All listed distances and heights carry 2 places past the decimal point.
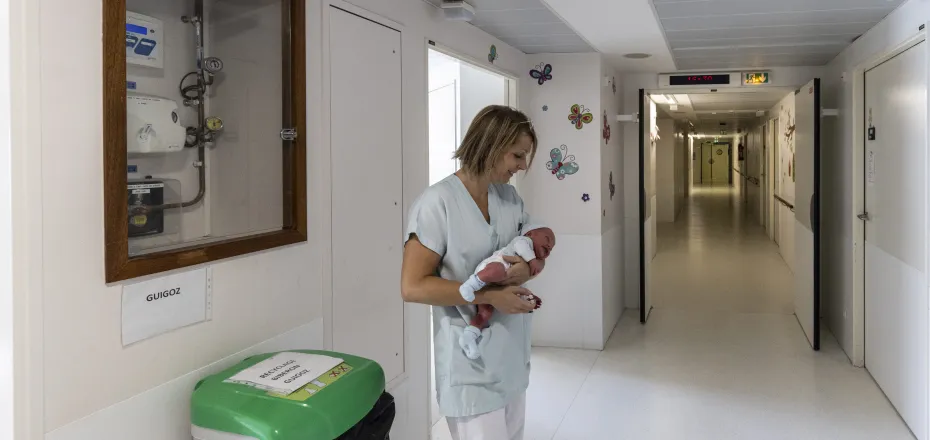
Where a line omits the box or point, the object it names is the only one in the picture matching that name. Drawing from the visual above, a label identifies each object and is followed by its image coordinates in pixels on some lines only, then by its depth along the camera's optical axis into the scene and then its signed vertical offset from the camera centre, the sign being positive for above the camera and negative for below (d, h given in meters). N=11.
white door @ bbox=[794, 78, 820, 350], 5.16 -0.05
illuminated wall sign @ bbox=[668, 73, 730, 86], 6.05 +1.09
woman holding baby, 1.88 -0.15
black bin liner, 1.73 -0.56
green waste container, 1.57 -0.48
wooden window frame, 1.54 +0.05
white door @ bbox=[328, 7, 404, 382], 2.59 +0.07
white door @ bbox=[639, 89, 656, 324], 5.82 +0.14
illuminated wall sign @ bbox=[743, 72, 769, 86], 5.98 +1.08
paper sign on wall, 1.63 -0.24
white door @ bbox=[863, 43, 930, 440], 3.40 -0.17
